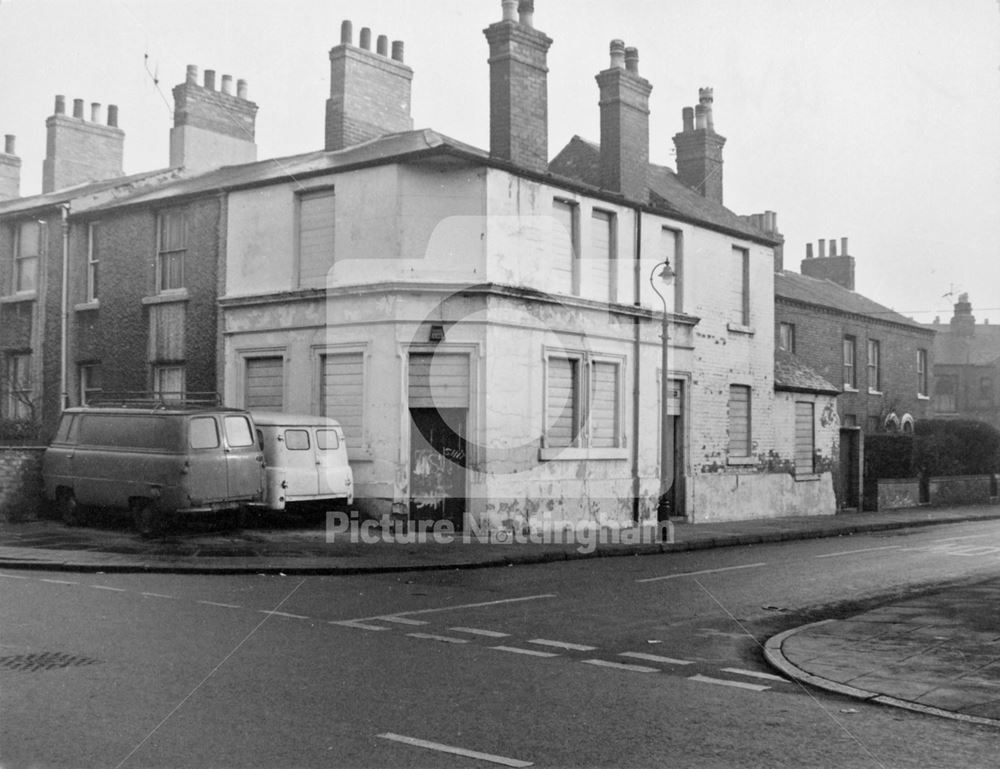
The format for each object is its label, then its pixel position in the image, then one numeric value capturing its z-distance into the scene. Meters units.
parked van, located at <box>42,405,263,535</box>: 16.95
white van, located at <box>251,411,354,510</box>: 18.34
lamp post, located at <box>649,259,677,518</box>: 20.36
